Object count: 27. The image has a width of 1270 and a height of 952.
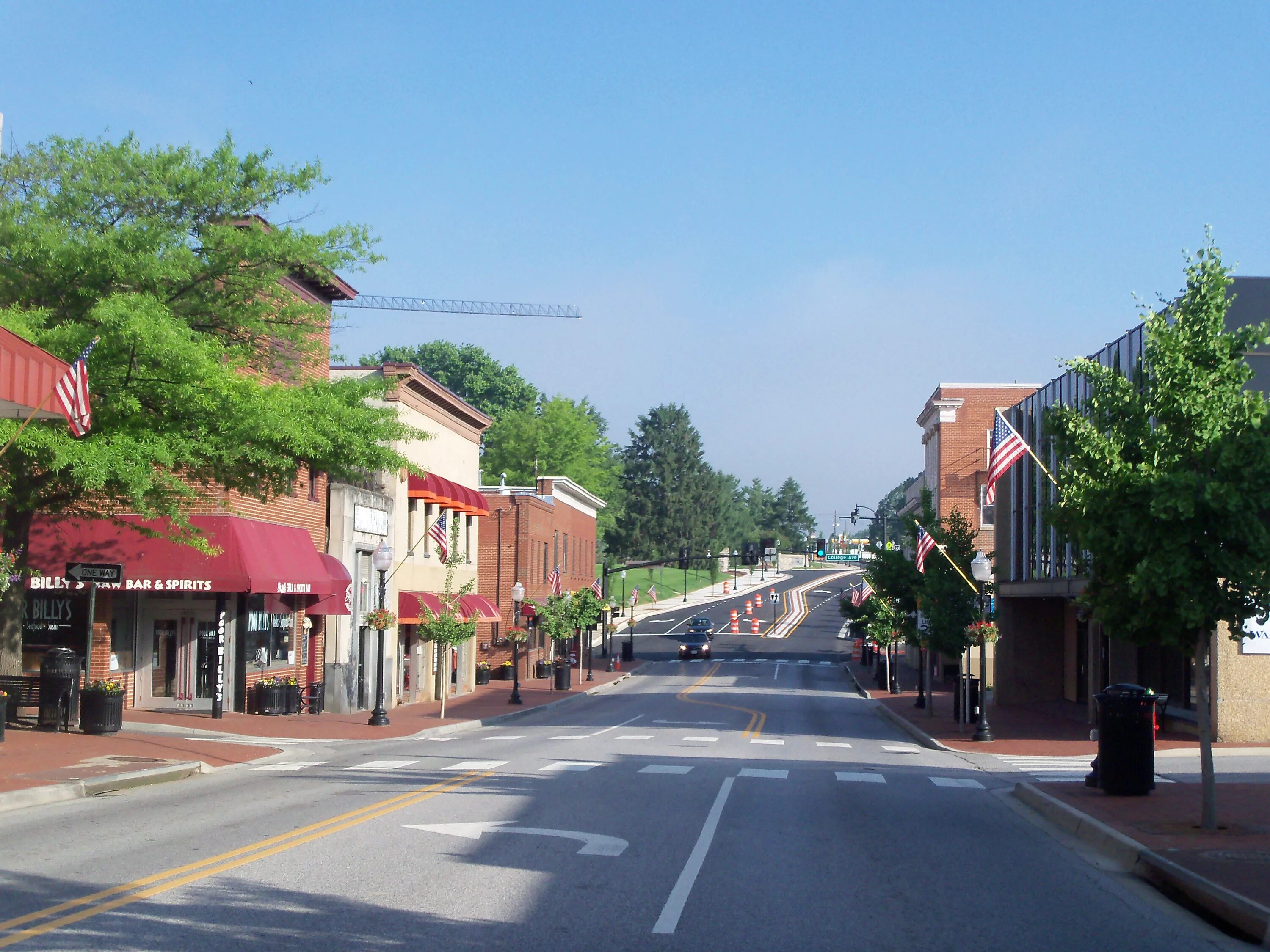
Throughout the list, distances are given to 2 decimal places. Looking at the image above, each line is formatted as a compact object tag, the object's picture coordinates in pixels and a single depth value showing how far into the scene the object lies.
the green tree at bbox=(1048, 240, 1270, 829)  11.88
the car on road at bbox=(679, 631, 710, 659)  78.75
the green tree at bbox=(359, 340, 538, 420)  111.12
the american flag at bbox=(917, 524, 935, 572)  35.22
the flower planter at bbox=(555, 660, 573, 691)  49.25
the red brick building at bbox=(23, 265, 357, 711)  24.55
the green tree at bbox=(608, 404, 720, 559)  149.00
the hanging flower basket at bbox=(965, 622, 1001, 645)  30.48
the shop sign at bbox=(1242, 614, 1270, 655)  26.19
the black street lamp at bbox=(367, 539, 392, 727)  27.55
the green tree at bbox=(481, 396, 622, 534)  94.94
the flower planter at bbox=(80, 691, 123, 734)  21.19
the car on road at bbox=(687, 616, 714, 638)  80.88
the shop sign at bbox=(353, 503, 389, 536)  33.47
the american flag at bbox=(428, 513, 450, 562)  35.53
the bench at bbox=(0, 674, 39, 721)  21.88
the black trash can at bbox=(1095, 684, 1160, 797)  15.48
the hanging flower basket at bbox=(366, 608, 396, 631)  29.97
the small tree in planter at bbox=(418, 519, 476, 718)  32.62
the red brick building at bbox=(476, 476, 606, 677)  55.69
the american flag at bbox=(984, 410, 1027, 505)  26.31
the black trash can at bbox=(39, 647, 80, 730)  21.36
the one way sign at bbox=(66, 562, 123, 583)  21.95
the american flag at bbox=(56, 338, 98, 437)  15.76
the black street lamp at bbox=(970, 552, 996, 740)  27.50
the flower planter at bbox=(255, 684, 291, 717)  28.41
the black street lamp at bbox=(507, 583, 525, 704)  38.62
